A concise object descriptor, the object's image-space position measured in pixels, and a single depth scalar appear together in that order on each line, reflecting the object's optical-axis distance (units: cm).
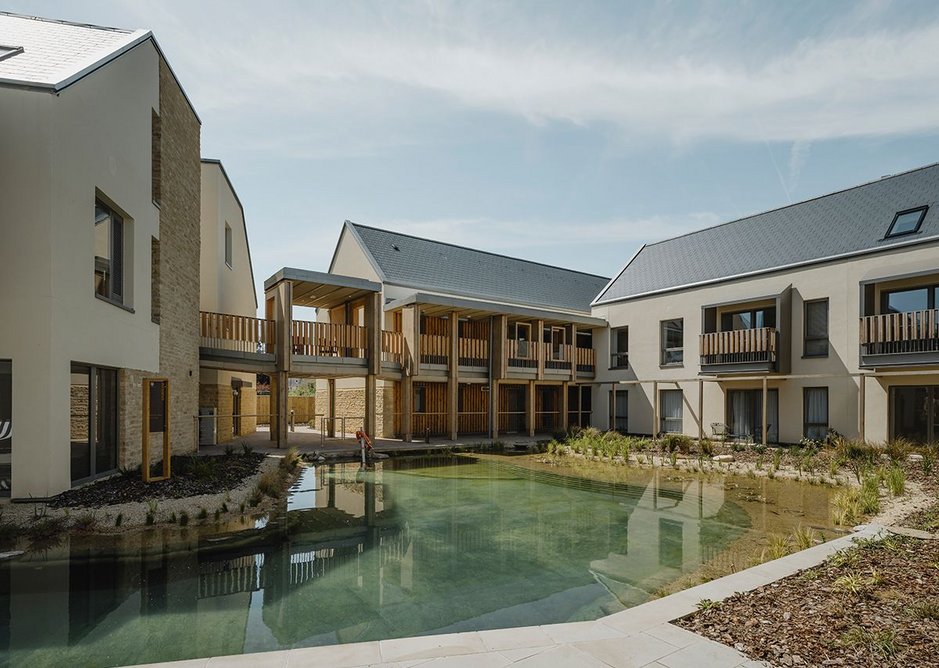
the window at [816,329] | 1698
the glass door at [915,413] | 1491
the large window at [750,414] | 1814
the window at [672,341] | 2088
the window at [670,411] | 2067
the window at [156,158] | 1258
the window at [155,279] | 1240
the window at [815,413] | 1681
